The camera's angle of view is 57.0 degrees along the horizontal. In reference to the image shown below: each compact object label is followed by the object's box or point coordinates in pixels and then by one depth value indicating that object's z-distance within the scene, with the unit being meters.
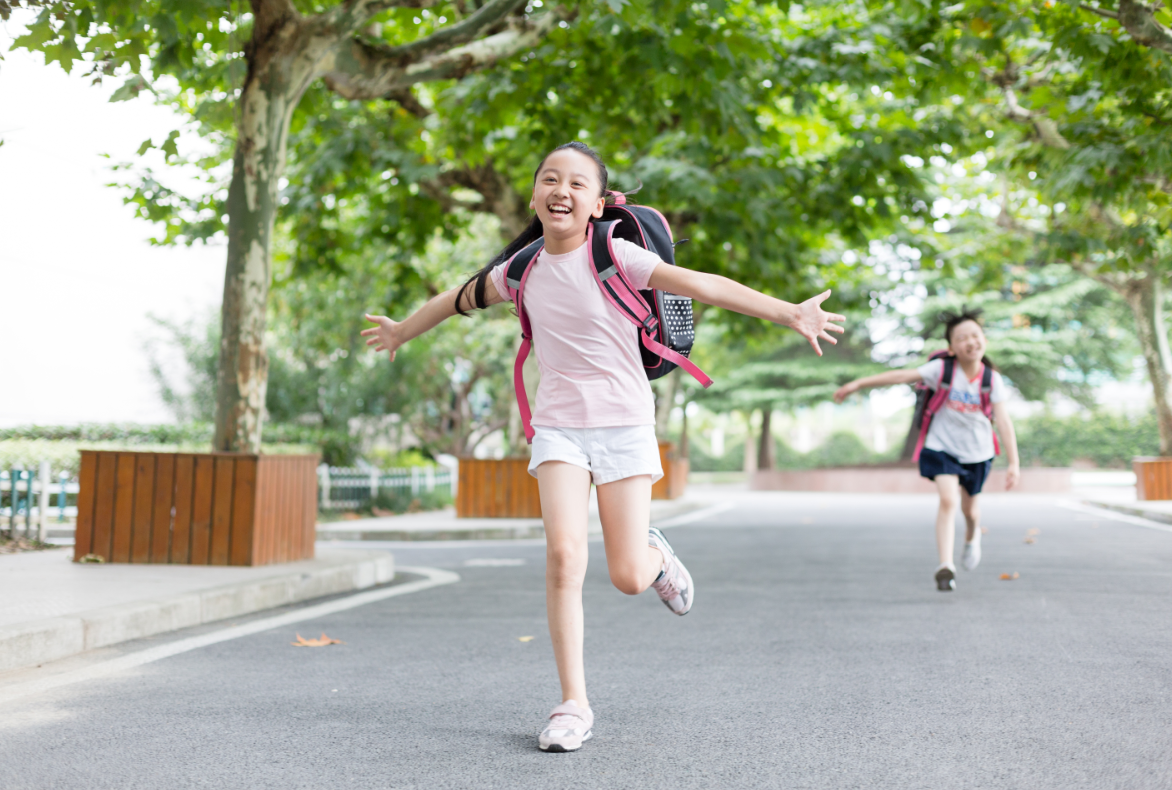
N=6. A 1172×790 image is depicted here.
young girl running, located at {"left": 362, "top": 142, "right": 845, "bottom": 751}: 3.58
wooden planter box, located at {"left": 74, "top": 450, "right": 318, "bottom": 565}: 7.84
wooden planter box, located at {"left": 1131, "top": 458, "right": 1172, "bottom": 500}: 19.33
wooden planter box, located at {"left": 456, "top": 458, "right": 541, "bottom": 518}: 16.03
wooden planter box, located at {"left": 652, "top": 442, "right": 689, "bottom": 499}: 22.48
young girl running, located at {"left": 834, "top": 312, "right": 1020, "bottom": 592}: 7.35
